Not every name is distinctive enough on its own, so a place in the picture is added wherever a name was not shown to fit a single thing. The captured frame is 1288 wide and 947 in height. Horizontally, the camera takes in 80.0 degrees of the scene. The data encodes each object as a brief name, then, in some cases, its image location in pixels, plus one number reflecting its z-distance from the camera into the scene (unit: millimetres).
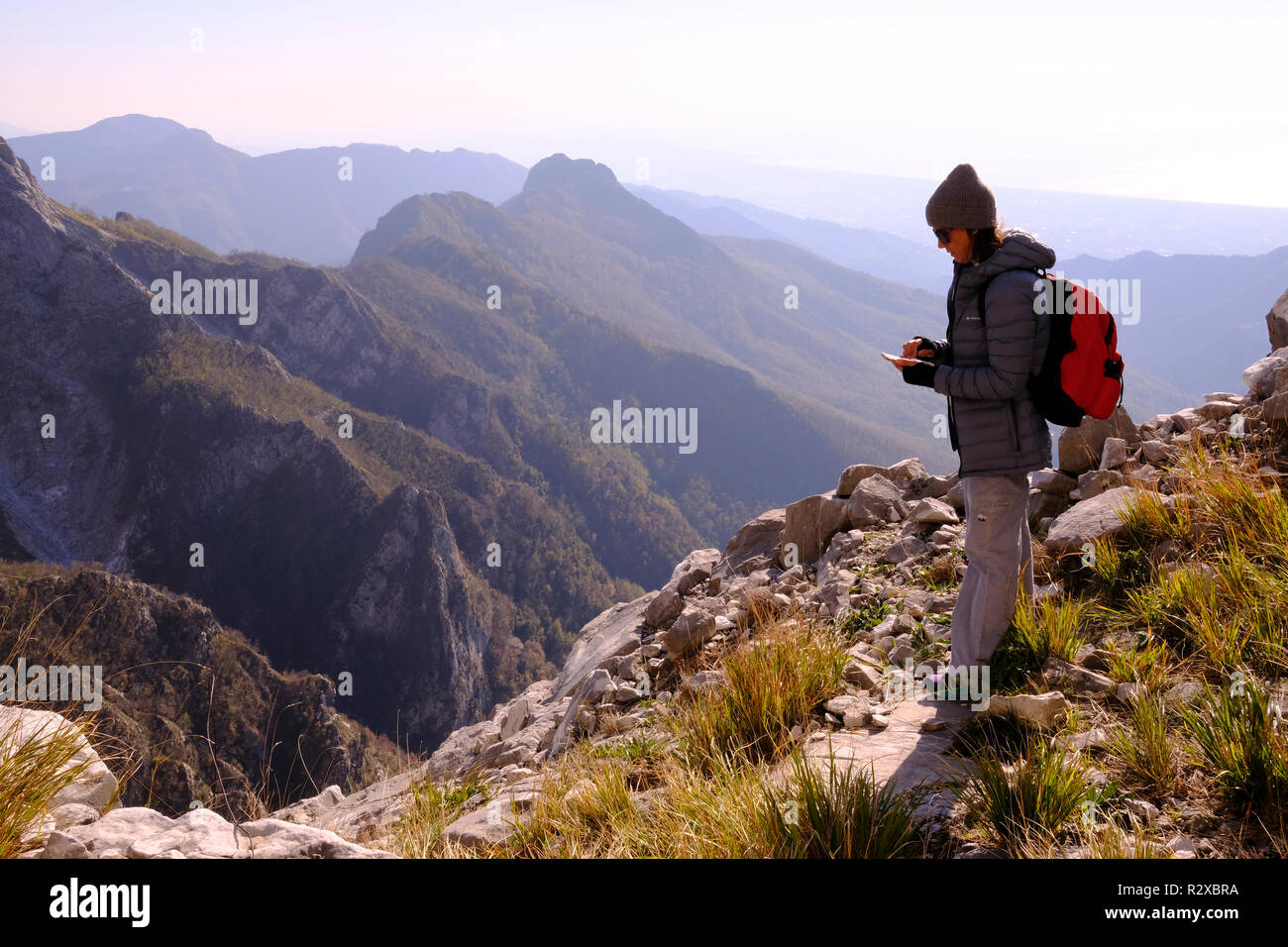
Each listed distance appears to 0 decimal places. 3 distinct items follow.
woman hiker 4242
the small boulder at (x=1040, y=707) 4105
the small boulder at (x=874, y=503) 9156
